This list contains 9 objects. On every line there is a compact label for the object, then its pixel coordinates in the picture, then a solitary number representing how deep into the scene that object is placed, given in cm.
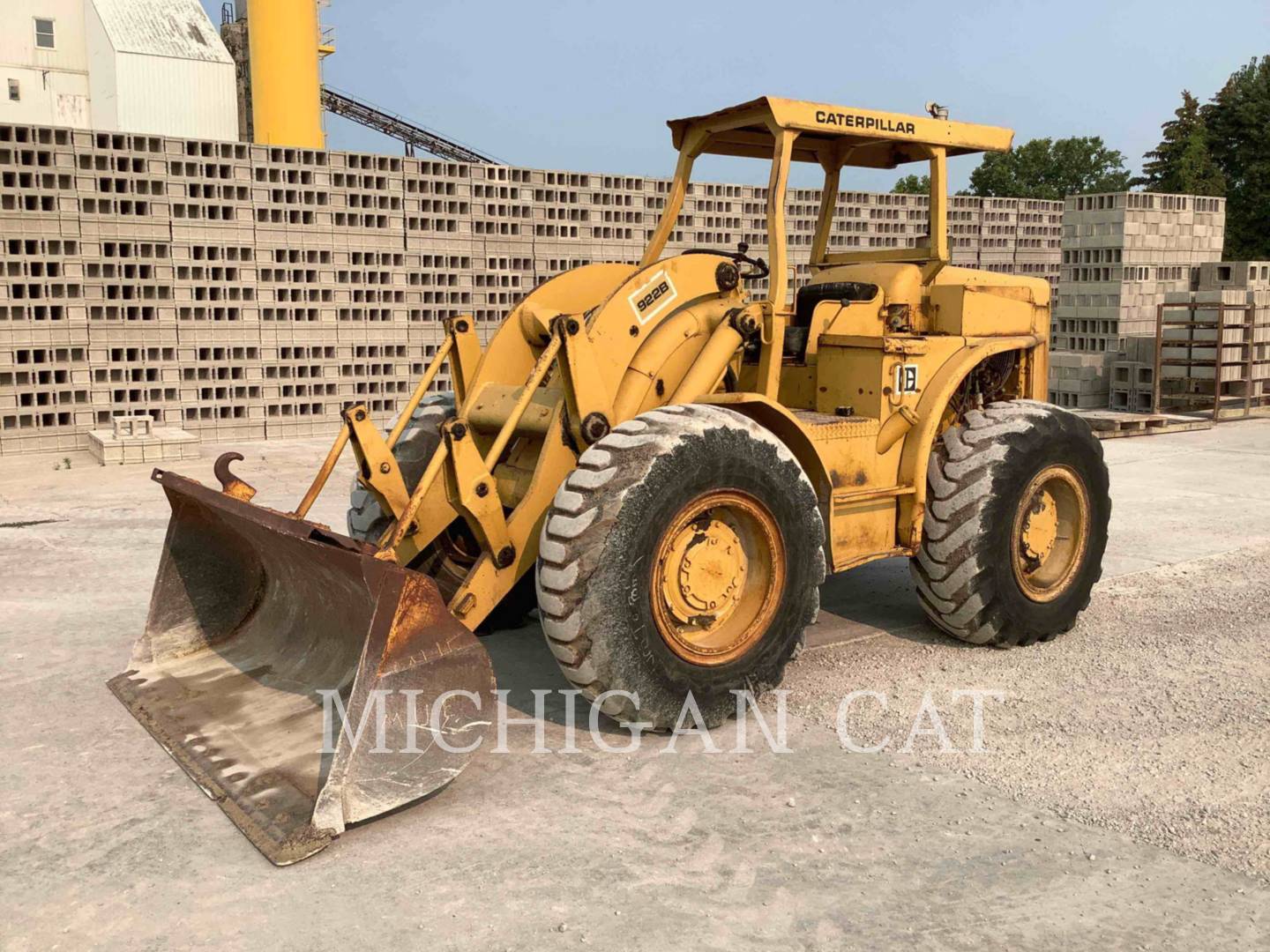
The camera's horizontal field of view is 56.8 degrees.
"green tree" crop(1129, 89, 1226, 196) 4162
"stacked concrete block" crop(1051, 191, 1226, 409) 1784
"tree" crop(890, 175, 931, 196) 6462
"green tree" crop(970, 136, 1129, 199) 6600
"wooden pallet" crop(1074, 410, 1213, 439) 1464
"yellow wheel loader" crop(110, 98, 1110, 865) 436
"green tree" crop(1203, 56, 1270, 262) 4219
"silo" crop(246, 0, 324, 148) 2628
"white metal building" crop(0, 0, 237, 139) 2925
